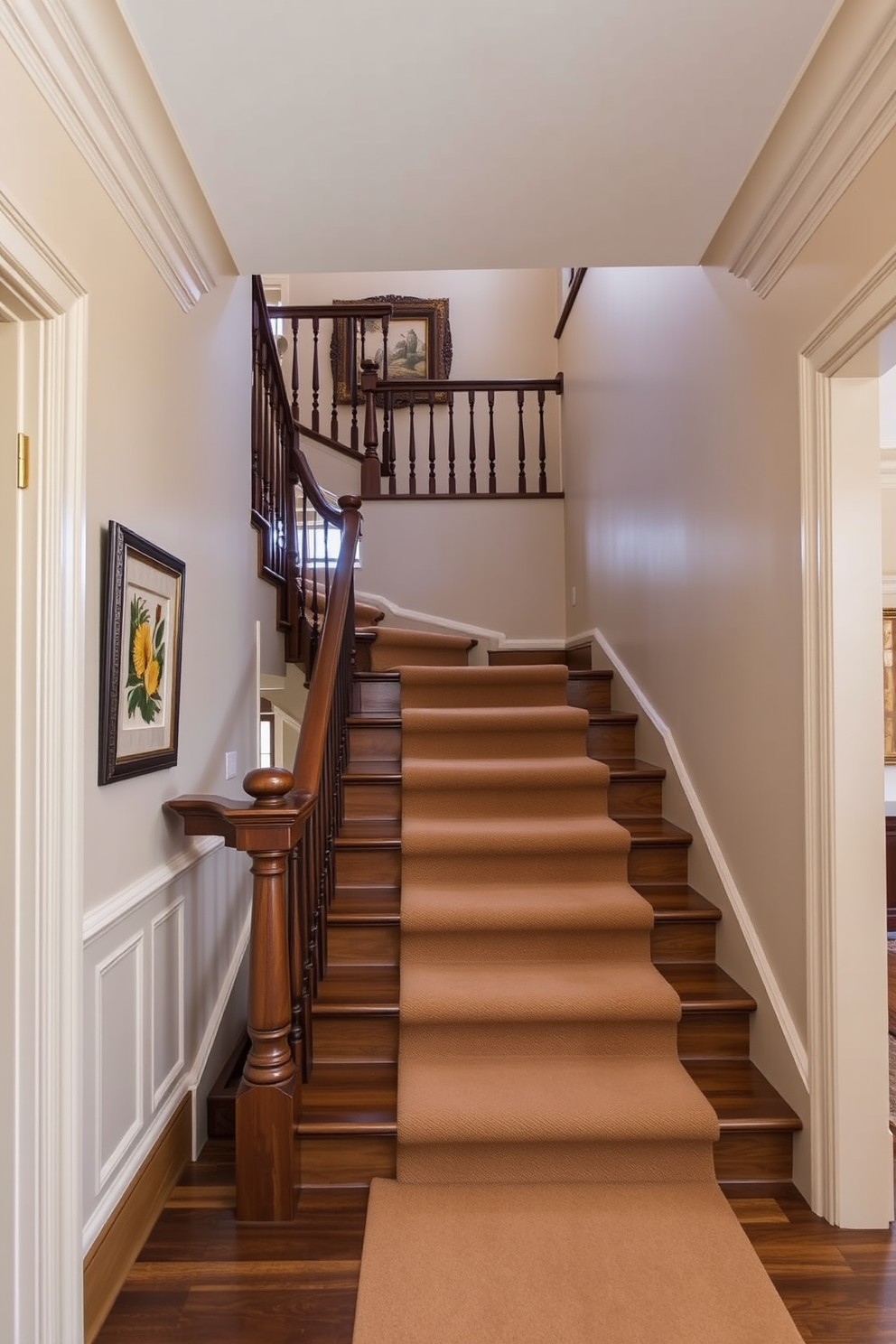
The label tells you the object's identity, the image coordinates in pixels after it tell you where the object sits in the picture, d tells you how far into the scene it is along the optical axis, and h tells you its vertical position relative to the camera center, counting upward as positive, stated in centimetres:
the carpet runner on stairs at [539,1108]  166 -108
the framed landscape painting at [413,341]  597 +259
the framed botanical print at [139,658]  175 +7
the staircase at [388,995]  209 -93
